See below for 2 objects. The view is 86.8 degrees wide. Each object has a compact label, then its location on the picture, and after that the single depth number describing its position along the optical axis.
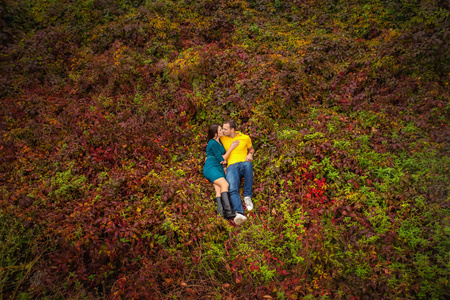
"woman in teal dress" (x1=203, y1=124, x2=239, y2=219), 5.30
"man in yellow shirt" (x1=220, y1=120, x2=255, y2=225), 5.28
